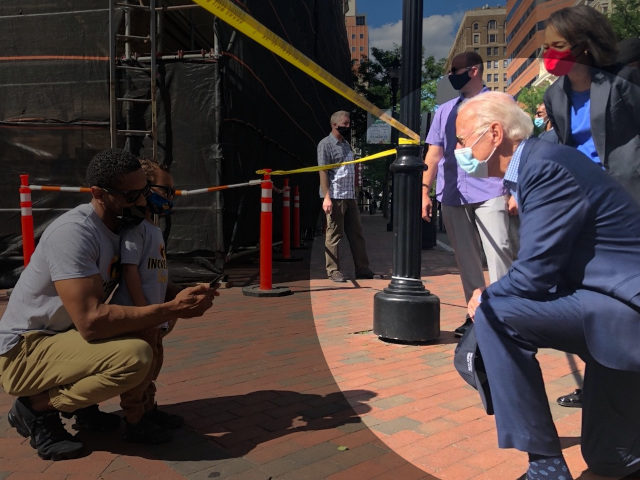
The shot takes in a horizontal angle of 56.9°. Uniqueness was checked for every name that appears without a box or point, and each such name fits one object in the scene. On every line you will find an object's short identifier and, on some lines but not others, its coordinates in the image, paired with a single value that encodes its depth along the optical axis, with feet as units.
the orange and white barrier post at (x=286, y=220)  30.81
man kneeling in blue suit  6.29
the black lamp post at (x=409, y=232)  13.82
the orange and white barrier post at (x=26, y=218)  20.86
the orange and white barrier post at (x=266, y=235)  21.01
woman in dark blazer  7.16
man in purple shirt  12.60
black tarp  22.54
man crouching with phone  8.02
